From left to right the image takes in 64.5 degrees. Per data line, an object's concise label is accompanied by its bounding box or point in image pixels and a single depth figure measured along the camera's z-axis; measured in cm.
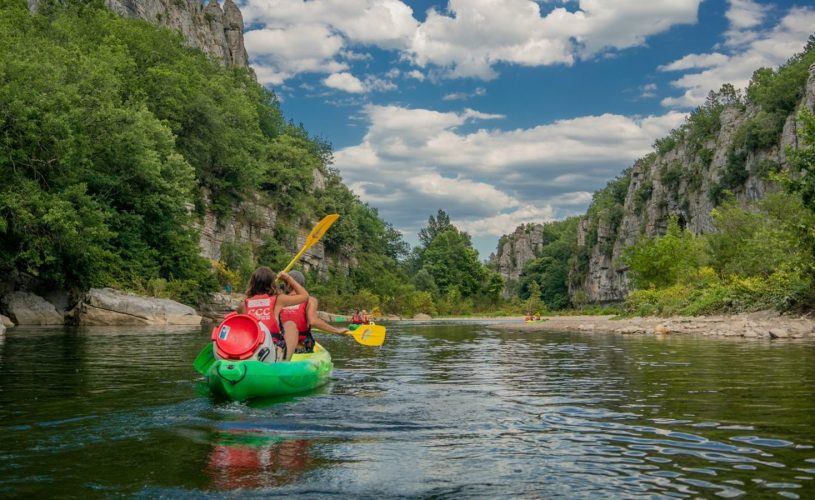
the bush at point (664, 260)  4225
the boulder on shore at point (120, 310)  2603
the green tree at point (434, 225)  11675
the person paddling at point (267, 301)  836
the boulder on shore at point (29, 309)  2403
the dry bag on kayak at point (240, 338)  754
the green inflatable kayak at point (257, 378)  723
